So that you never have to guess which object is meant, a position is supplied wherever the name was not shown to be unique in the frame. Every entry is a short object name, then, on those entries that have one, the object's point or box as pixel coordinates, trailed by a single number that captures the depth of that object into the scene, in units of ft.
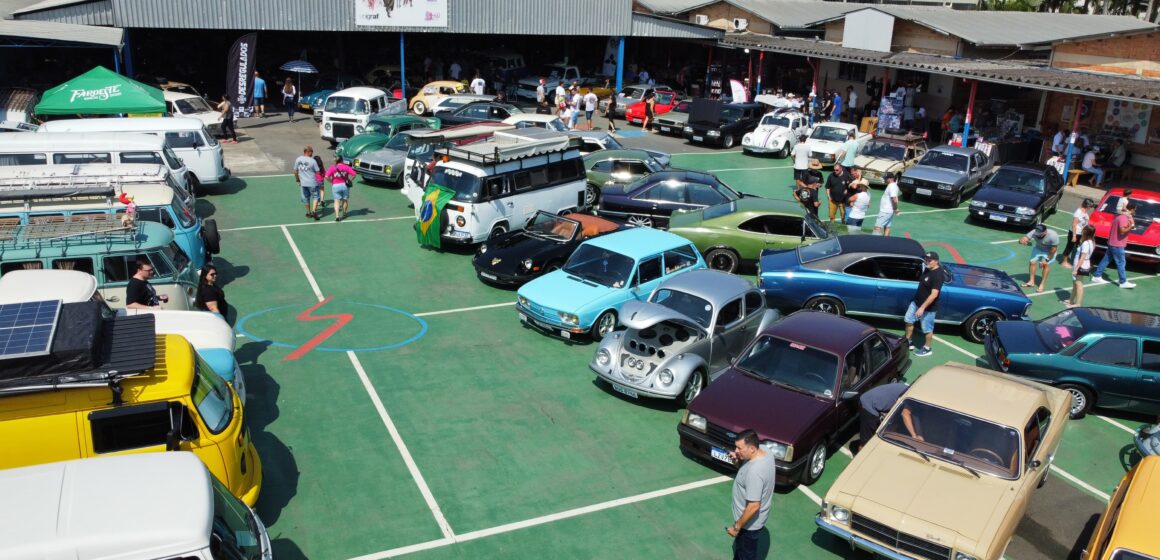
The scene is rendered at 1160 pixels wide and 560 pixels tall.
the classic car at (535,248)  50.14
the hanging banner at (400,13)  106.93
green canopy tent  75.20
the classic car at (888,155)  80.18
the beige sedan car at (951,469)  26.05
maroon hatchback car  31.42
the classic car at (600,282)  43.19
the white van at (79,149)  56.95
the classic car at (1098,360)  37.24
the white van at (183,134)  66.64
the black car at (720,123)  98.22
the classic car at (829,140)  87.81
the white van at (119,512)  18.63
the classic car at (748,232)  54.49
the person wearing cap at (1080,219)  54.39
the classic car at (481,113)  93.45
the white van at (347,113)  88.17
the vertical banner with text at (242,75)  97.81
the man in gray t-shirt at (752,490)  24.02
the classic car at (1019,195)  66.74
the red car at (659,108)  112.68
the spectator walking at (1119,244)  52.65
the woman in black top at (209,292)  39.88
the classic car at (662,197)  60.59
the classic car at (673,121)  104.17
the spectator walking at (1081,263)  49.70
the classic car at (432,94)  106.52
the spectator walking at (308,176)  61.16
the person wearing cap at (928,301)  42.93
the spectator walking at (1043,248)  52.29
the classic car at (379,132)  77.00
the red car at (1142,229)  58.39
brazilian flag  56.14
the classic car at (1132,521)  23.11
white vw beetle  94.07
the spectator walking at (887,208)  58.70
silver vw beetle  36.60
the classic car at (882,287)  45.93
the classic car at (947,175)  73.61
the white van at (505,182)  56.24
